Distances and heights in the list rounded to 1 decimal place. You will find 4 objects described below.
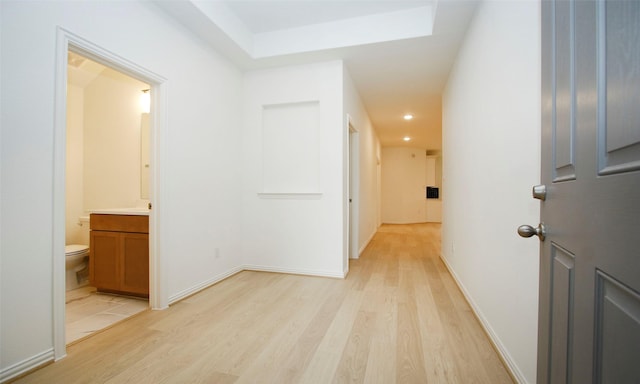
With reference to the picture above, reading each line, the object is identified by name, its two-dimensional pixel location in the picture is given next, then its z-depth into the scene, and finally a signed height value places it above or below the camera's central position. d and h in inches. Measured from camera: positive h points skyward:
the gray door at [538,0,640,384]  18.6 +0.2
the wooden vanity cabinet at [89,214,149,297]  100.7 -24.0
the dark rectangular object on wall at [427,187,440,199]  390.6 -1.8
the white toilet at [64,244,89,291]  112.2 -31.6
